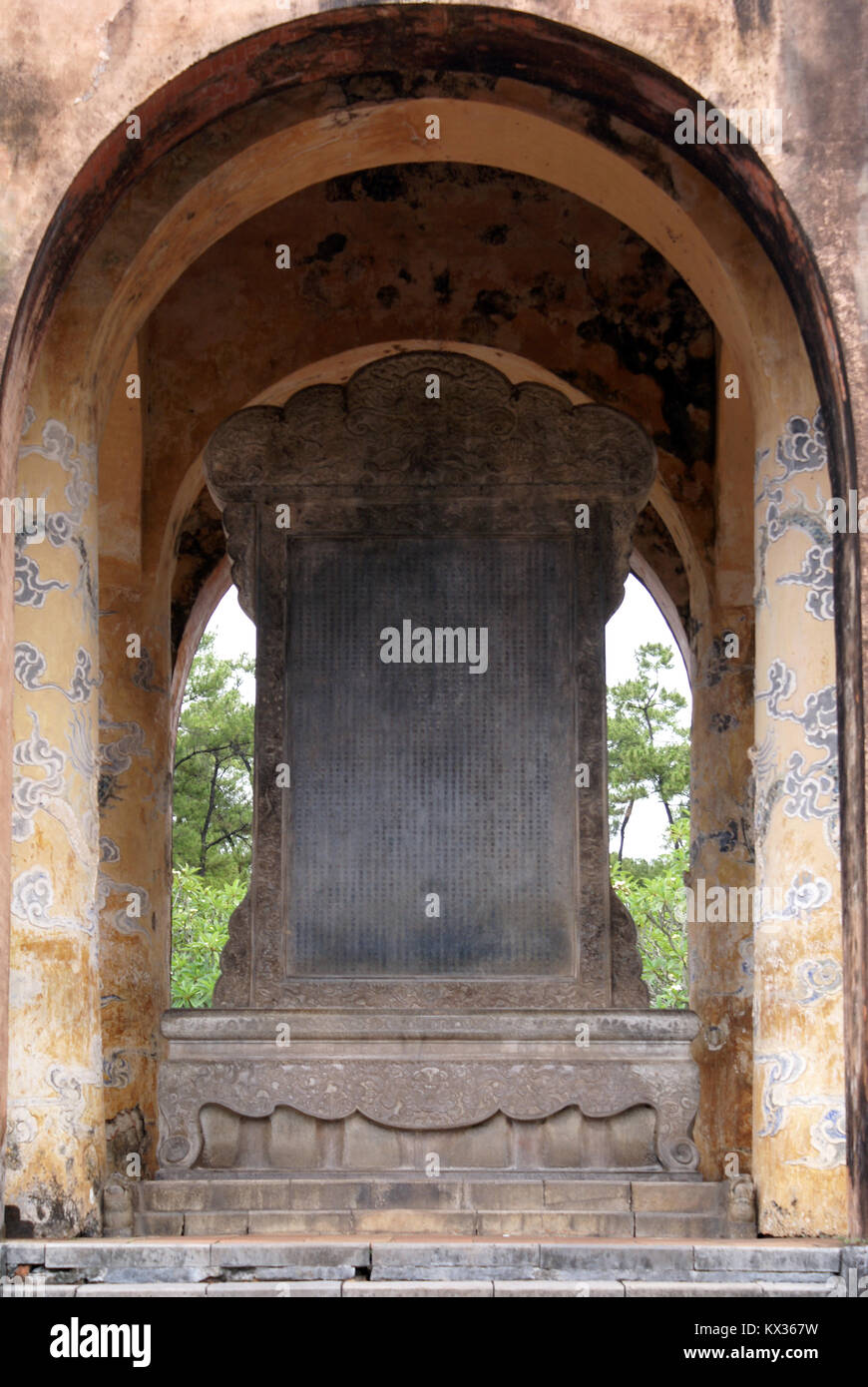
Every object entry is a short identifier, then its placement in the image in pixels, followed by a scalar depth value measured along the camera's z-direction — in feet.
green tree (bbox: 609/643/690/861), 91.30
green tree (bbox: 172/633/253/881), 84.48
